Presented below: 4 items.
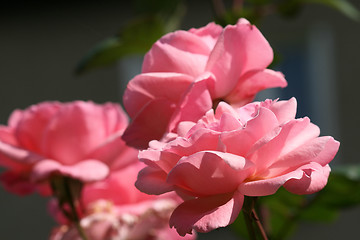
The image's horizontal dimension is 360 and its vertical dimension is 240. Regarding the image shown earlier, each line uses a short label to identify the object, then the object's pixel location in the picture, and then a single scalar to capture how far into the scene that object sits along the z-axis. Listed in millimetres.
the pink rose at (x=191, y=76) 842
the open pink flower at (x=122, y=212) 1023
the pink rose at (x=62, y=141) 980
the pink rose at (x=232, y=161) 797
